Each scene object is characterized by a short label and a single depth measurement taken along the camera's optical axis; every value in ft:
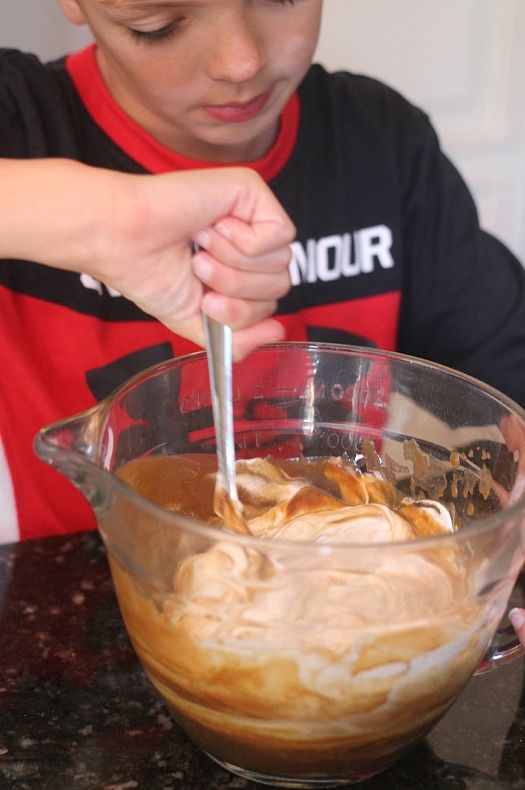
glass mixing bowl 1.46
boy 2.11
